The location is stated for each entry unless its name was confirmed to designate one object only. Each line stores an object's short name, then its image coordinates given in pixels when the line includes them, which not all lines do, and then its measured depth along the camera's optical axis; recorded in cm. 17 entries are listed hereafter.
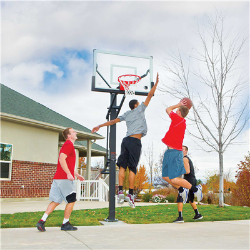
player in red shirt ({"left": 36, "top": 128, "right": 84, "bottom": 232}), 502
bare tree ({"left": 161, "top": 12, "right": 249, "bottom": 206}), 1094
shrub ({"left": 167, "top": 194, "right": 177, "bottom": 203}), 1445
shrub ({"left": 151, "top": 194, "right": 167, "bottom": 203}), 1425
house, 1280
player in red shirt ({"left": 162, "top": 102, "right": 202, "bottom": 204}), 560
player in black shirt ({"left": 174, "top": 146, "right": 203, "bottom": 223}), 634
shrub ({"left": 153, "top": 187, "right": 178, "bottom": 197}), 1645
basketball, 587
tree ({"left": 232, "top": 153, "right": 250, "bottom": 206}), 1359
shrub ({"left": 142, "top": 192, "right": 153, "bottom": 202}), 1505
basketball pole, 631
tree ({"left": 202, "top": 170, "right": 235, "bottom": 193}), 2678
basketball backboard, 684
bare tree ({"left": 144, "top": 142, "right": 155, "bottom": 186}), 3056
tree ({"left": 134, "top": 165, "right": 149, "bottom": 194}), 2011
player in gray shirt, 584
